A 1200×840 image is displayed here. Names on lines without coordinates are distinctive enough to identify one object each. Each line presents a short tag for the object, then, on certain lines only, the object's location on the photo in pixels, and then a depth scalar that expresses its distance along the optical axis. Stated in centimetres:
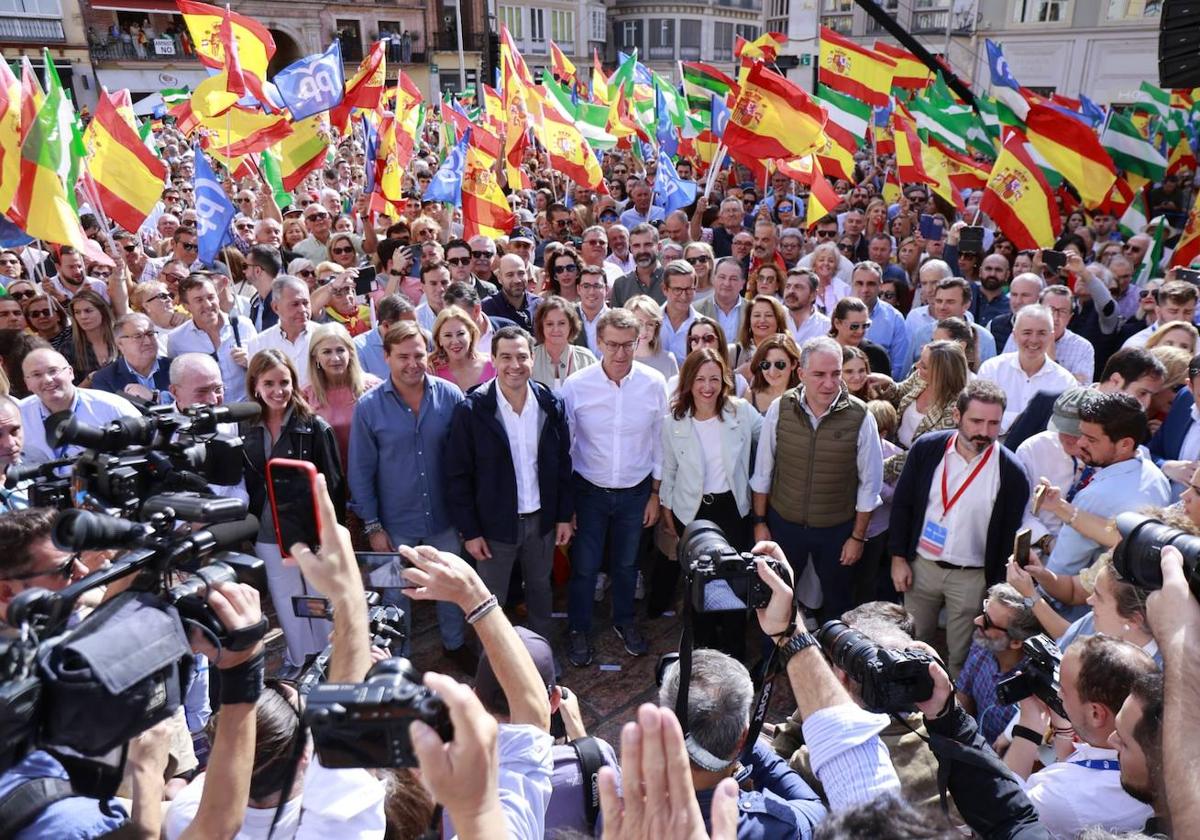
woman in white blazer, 445
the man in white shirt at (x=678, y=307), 593
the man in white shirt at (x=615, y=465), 453
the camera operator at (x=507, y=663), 187
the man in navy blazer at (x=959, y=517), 381
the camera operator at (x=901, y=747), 244
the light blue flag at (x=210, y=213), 695
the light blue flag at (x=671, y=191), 1011
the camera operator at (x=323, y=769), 169
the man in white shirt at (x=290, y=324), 529
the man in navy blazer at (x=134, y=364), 501
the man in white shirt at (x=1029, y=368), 481
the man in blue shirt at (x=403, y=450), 421
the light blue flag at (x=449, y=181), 860
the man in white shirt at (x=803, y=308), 608
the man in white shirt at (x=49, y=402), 413
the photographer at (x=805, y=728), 181
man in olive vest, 425
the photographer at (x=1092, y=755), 206
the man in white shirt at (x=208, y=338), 544
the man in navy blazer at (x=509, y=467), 424
